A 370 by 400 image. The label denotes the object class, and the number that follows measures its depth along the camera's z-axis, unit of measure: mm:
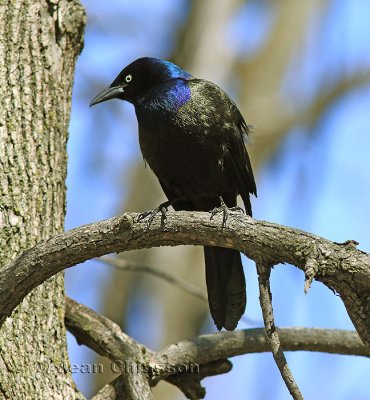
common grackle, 9148
